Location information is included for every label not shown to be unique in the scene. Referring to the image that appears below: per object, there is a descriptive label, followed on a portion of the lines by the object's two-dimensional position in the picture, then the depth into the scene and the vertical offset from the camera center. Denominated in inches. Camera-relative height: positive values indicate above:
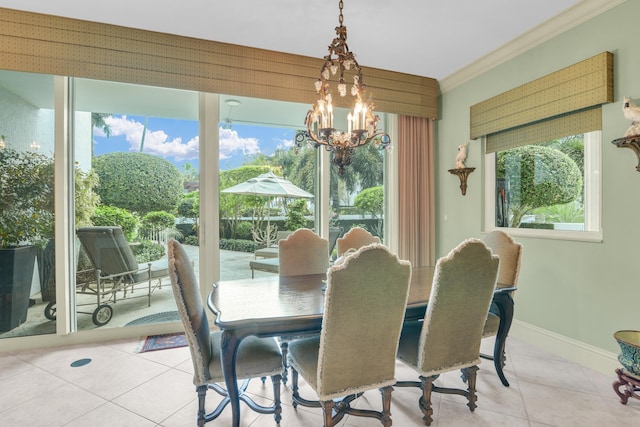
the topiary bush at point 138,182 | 128.2 +12.1
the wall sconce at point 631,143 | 89.4 +17.9
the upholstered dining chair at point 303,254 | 116.5 -14.9
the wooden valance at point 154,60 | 111.8 +56.7
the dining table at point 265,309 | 66.3 -21.0
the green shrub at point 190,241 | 137.5 -11.7
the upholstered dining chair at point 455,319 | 71.6 -24.0
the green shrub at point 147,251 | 133.9 -15.3
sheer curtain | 162.6 +10.0
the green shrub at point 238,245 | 141.1 -14.1
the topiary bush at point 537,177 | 118.4 +12.3
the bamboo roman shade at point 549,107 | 100.9 +35.7
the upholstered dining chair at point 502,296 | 93.0 -23.4
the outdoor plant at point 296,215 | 154.0 -1.6
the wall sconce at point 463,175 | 150.8 +15.9
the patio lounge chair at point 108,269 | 126.6 -21.8
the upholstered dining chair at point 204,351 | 67.6 -30.8
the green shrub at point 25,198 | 116.5 +5.5
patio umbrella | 144.3 +10.4
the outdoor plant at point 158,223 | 133.8 -4.2
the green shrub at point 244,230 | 144.6 -7.9
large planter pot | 117.3 -24.6
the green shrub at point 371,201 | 165.8 +4.9
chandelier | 84.3 +23.8
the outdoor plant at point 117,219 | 127.3 -2.3
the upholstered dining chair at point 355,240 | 124.1 -10.7
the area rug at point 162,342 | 119.9 -47.9
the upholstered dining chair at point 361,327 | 60.9 -22.0
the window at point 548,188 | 110.3 +8.0
